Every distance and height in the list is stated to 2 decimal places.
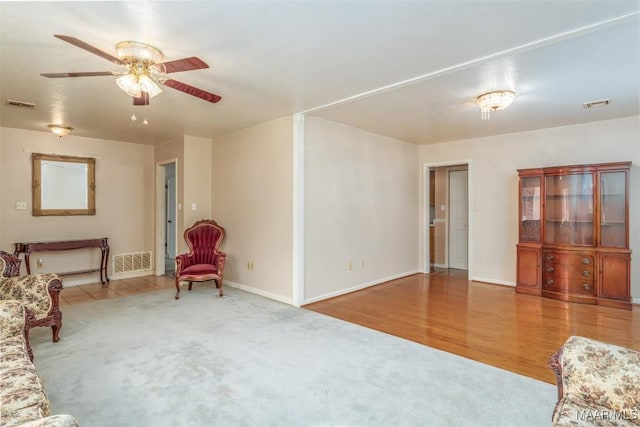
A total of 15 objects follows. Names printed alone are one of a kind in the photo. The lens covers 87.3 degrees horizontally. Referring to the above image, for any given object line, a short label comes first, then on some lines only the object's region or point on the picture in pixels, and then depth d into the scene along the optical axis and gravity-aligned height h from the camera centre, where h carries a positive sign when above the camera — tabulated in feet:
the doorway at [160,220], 20.42 -0.41
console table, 16.10 -1.69
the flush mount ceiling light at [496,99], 11.00 +3.84
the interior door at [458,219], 22.16 -0.33
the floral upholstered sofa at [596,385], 4.39 -2.44
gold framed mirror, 16.94 +1.52
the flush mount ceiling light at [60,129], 15.36 +3.91
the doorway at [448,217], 22.16 -0.20
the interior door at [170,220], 24.23 -0.49
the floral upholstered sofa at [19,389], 4.16 -2.59
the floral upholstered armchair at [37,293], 9.90 -2.39
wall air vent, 19.54 -2.89
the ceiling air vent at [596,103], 12.21 +4.13
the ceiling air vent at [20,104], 12.25 +4.08
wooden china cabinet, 14.23 -0.89
